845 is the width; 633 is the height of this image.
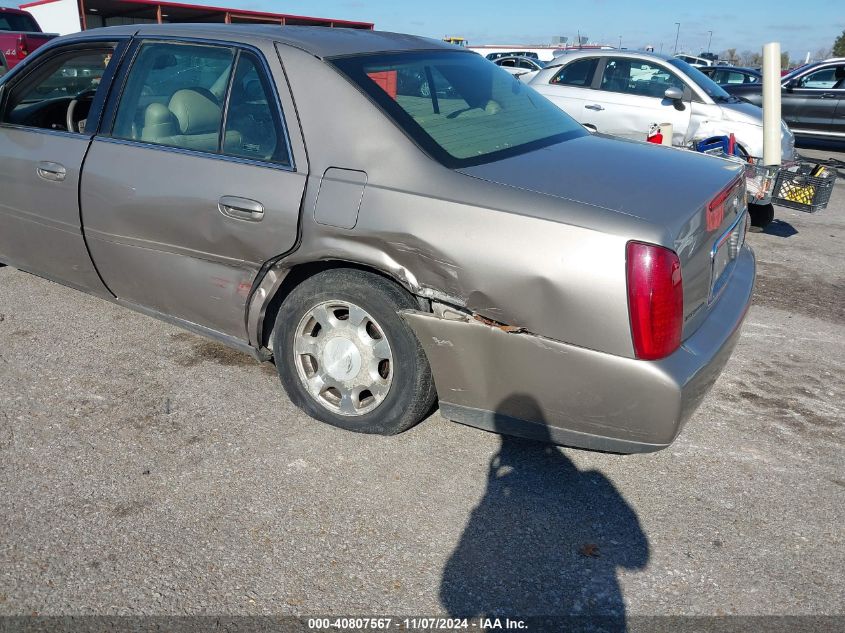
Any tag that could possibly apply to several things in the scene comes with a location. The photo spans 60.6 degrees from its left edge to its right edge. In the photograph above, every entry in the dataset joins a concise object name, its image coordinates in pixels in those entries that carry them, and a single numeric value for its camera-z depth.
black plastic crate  5.96
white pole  6.31
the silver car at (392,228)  2.48
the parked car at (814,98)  12.81
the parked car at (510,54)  30.88
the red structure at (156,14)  21.52
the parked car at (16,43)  14.01
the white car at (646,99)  8.30
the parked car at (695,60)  22.47
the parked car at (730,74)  16.66
